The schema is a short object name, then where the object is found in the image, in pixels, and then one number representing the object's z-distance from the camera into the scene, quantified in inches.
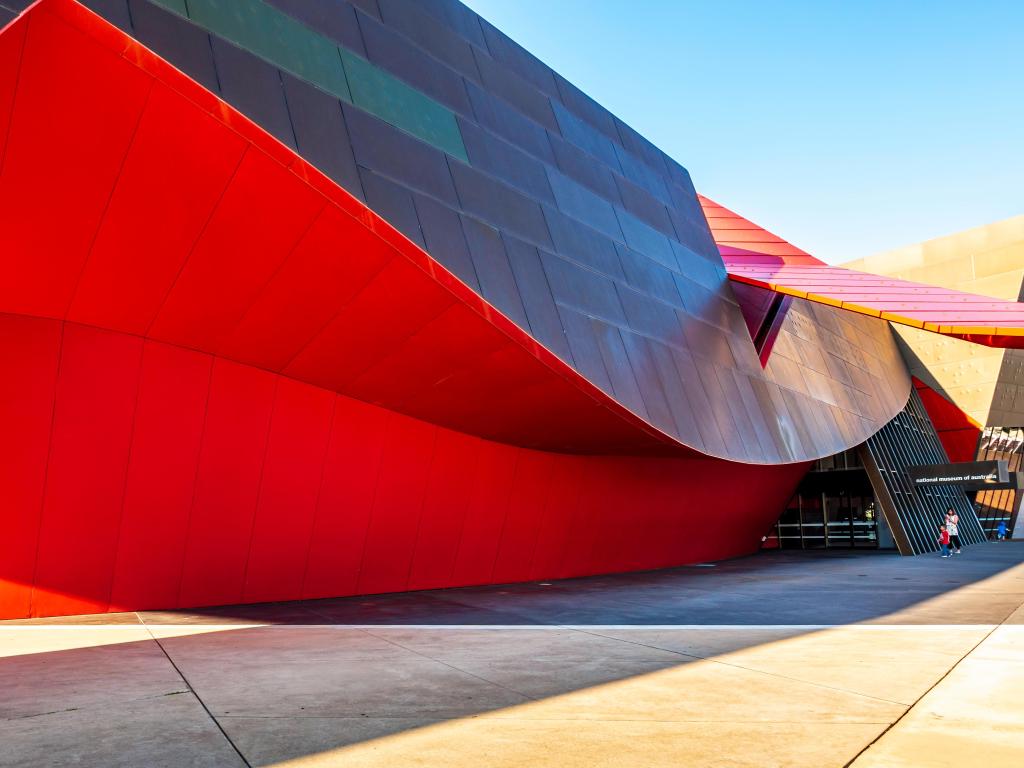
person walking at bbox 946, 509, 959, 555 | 889.2
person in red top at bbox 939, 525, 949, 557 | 933.6
